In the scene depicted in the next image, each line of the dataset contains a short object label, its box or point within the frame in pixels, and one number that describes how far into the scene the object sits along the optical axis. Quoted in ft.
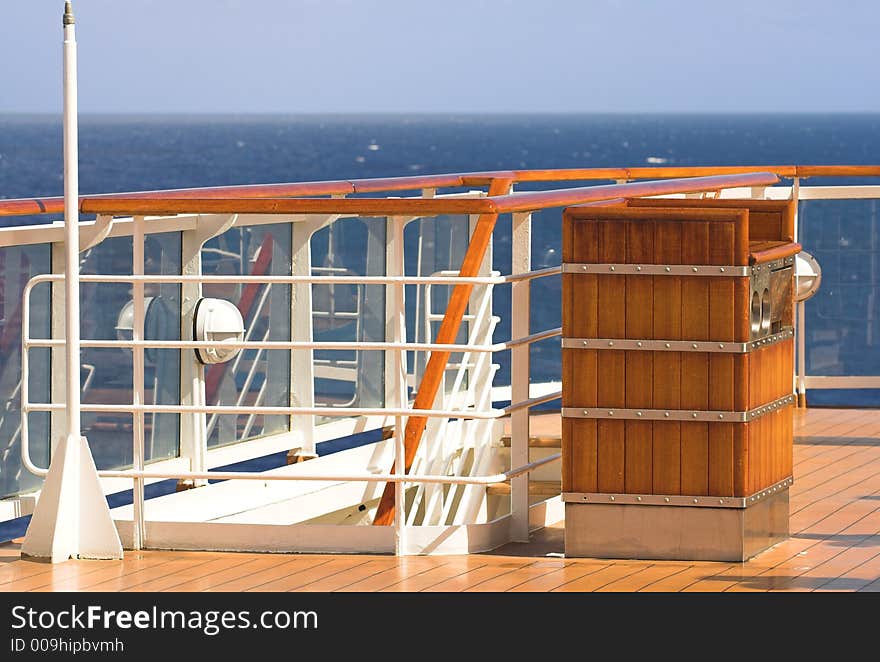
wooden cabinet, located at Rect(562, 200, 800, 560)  32.53
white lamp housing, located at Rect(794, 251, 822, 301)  56.39
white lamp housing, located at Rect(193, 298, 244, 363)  37.60
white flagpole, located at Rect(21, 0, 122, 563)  33.53
